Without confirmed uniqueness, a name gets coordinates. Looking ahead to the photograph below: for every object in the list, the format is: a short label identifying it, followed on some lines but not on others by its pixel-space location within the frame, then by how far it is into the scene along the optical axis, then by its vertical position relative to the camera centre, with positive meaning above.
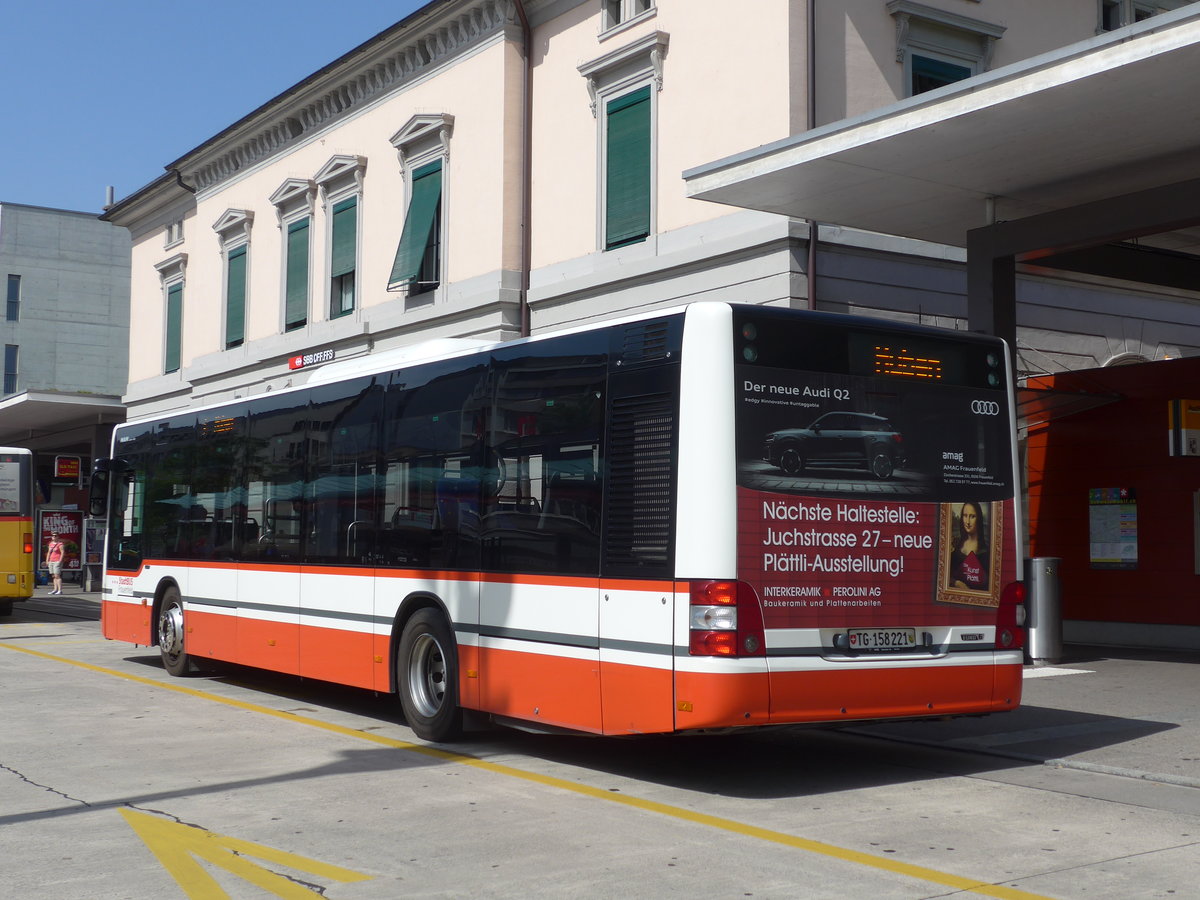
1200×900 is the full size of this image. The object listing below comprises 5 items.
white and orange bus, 7.95 +0.14
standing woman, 34.78 -0.38
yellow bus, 24.12 +0.31
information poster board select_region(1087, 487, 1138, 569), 17.38 +0.32
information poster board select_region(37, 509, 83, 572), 38.69 +0.42
